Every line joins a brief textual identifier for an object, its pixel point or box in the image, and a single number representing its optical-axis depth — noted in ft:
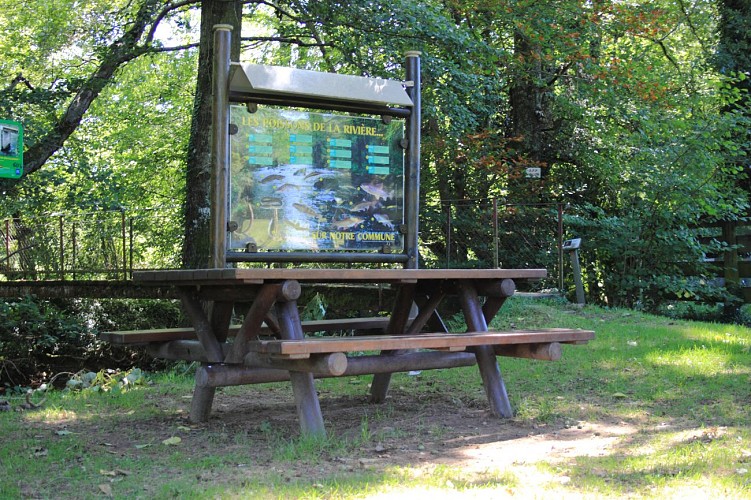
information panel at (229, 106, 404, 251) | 22.16
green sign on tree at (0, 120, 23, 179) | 15.72
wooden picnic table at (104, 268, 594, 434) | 16.69
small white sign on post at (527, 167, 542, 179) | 49.42
